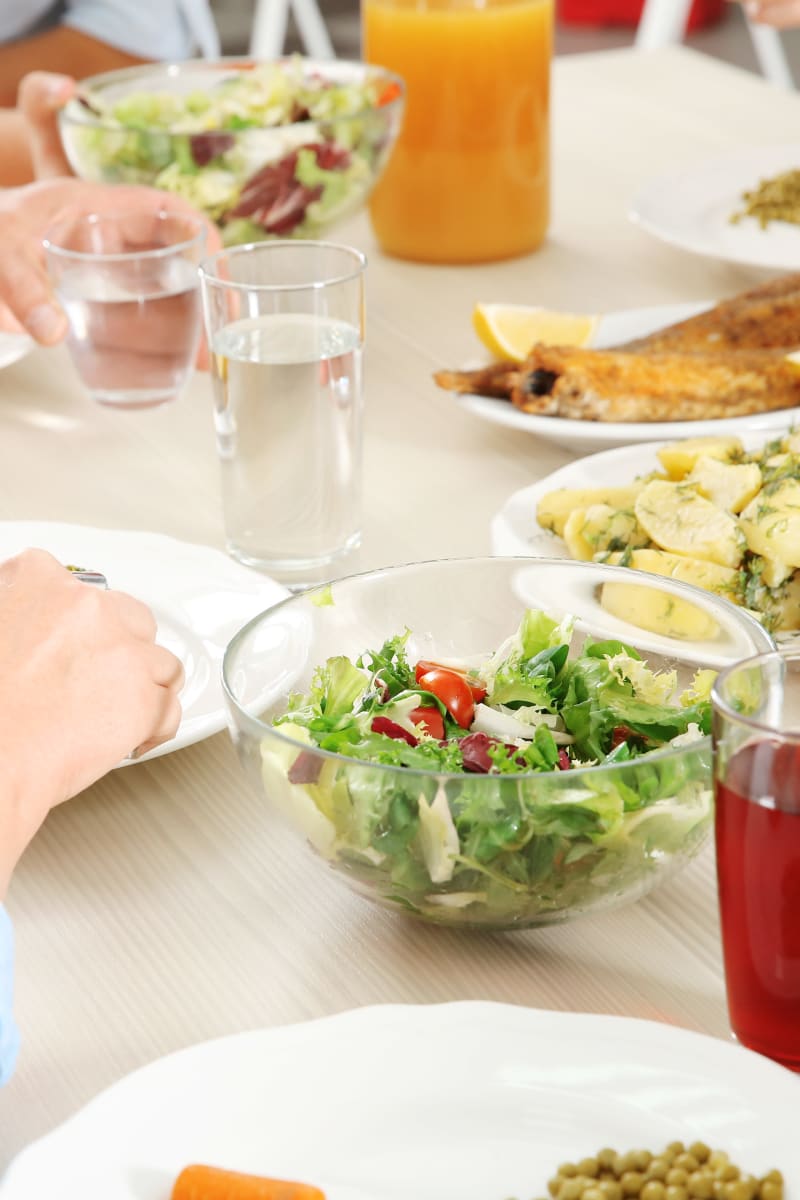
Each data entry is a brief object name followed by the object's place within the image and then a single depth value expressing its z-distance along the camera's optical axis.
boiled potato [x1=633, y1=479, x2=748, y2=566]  1.01
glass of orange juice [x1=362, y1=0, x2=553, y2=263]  1.39
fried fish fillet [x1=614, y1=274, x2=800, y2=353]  1.23
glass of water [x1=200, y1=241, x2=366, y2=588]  1.09
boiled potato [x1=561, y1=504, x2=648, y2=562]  1.05
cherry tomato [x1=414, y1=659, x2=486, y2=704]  0.91
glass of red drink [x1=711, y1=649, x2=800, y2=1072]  0.81
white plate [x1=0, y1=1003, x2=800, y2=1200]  0.78
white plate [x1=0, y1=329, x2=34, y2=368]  1.28
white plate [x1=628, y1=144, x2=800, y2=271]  1.39
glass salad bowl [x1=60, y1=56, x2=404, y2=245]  1.33
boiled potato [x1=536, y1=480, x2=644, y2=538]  1.07
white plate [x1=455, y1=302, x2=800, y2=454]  1.16
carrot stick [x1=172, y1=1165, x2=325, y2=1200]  0.77
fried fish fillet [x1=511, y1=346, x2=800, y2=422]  1.17
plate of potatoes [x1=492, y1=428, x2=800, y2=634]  1.00
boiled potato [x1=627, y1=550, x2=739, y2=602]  1.01
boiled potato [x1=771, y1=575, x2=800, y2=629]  1.00
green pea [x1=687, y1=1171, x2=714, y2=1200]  0.76
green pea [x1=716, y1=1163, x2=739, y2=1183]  0.76
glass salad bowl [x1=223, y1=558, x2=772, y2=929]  0.85
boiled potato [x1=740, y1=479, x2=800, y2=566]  0.99
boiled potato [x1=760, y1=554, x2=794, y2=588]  0.99
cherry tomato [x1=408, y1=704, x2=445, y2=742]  0.88
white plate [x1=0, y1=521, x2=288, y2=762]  1.00
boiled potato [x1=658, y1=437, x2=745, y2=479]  1.06
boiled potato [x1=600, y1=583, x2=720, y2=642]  0.92
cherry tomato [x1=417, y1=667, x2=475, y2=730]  0.90
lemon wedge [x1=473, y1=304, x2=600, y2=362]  1.25
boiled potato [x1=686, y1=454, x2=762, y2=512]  1.03
